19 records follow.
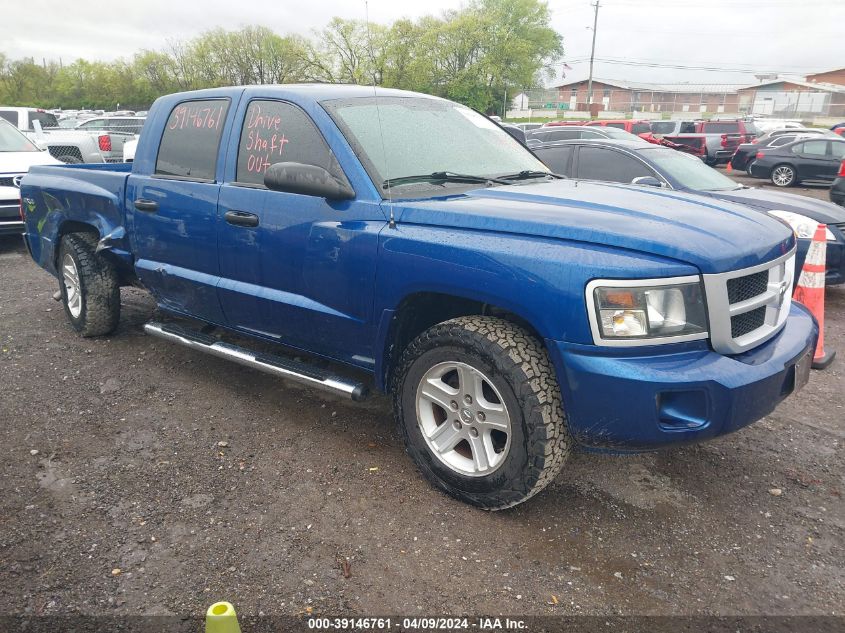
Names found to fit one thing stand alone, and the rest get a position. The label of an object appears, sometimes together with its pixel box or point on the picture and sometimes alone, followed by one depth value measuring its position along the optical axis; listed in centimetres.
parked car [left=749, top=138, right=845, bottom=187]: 1639
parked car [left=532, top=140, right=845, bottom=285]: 625
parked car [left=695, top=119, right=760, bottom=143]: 2584
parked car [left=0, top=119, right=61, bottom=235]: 854
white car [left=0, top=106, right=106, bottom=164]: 1272
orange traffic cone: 450
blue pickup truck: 243
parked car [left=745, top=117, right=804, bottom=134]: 3504
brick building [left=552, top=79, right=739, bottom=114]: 7775
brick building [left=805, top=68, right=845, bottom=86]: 7512
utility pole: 5676
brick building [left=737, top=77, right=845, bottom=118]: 5531
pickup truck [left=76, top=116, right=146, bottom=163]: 1399
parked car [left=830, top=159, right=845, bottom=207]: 980
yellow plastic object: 162
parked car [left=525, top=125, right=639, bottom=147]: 1496
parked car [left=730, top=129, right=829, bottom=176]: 1981
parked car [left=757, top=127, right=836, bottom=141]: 2206
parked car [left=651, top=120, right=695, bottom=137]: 2698
